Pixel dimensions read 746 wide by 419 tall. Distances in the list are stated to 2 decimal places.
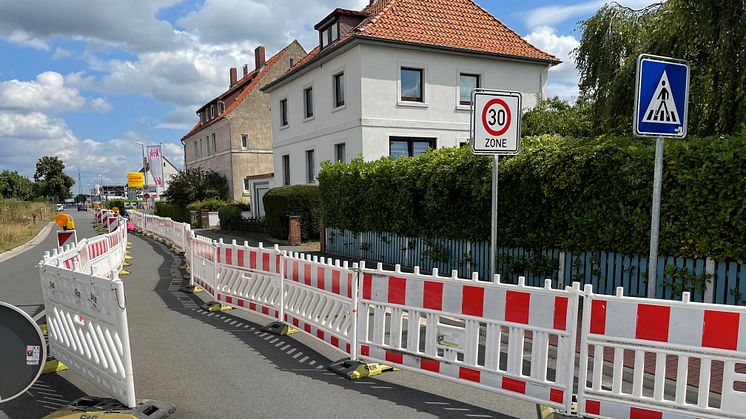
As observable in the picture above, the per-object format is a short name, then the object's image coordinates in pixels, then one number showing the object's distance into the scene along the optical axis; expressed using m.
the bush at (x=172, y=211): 35.63
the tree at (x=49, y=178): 85.88
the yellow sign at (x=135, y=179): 56.78
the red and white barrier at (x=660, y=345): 3.42
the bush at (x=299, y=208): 19.64
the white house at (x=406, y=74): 19.70
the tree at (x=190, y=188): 35.94
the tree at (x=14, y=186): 72.50
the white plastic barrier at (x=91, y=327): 4.14
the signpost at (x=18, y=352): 3.76
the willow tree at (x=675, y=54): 7.39
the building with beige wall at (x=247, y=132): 38.44
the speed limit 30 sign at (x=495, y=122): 5.98
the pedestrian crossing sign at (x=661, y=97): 4.73
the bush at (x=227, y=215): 27.12
